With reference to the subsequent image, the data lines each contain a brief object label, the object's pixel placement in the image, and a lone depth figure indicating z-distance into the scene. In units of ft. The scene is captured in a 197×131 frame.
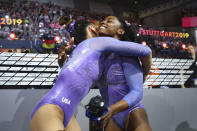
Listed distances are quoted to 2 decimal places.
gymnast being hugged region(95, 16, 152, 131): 5.14
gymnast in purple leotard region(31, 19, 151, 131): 4.05
